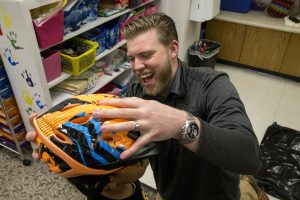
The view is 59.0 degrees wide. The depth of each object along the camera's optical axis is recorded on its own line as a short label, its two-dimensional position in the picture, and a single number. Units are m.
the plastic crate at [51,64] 1.77
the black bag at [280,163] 2.03
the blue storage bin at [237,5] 3.57
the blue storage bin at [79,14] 1.82
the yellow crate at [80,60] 1.92
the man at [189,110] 0.70
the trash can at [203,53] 3.31
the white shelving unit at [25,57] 1.51
